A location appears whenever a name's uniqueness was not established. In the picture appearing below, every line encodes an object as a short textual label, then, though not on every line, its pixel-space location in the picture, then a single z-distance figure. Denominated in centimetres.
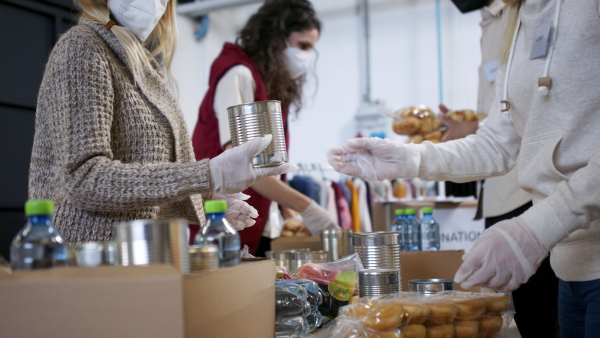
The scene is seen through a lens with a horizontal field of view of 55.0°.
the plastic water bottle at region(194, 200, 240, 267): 93
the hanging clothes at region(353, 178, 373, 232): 493
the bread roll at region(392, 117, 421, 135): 277
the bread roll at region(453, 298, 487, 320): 102
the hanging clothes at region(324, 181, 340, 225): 474
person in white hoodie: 102
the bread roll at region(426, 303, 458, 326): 99
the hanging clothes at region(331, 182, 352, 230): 482
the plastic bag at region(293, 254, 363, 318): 126
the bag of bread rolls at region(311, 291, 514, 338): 97
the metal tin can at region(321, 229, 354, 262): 201
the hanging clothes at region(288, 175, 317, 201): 466
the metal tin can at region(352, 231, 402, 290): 141
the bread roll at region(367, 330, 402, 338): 96
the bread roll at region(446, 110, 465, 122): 265
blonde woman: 116
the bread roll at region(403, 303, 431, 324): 97
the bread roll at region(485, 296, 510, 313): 107
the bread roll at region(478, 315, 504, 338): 105
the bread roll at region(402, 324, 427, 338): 97
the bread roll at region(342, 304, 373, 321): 99
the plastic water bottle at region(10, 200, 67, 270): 83
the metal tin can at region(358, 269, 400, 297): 118
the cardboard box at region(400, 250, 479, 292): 170
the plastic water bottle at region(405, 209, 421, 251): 224
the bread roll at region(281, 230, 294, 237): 284
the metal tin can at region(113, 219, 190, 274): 79
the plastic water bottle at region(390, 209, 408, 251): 224
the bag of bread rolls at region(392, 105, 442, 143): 271
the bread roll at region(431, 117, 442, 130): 274
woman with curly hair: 242
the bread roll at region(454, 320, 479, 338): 100
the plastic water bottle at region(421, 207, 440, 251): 227
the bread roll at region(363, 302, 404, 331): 96
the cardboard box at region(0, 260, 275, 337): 72
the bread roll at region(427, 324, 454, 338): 98
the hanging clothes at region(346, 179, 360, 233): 490
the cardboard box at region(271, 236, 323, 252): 248
